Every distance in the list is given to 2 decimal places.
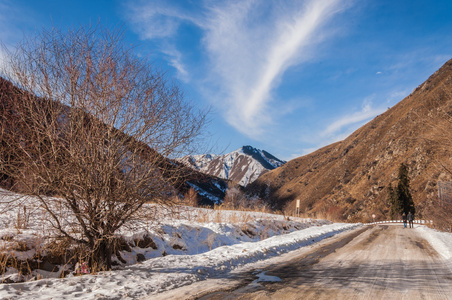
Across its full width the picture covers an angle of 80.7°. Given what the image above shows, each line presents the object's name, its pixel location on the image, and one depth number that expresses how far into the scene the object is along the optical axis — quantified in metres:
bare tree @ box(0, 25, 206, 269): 5.06
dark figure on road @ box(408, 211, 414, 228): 24.10
